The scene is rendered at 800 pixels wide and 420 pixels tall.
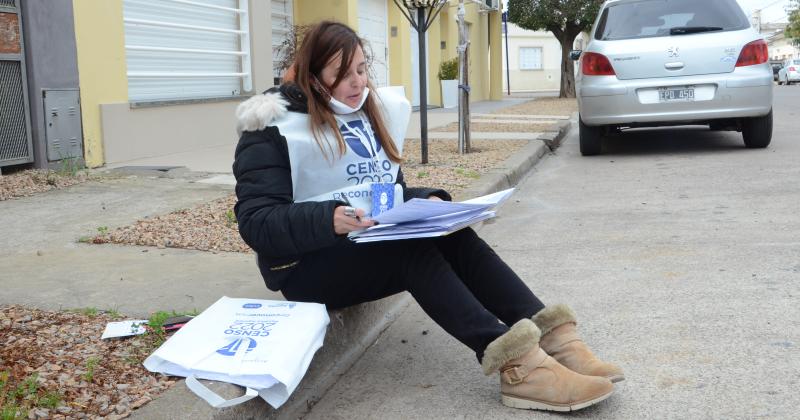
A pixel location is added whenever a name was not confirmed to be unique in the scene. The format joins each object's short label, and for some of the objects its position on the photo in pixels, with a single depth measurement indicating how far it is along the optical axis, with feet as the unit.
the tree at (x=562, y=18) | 85.97
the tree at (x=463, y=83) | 30.09
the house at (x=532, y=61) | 172.24
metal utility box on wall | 24.40
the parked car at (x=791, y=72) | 154.61
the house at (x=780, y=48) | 331.57
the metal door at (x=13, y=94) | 22.88
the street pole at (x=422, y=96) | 27.07
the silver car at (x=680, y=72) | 26.96
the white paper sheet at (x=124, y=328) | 9.87
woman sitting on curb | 8.76
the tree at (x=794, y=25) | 220.76
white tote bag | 8.16
